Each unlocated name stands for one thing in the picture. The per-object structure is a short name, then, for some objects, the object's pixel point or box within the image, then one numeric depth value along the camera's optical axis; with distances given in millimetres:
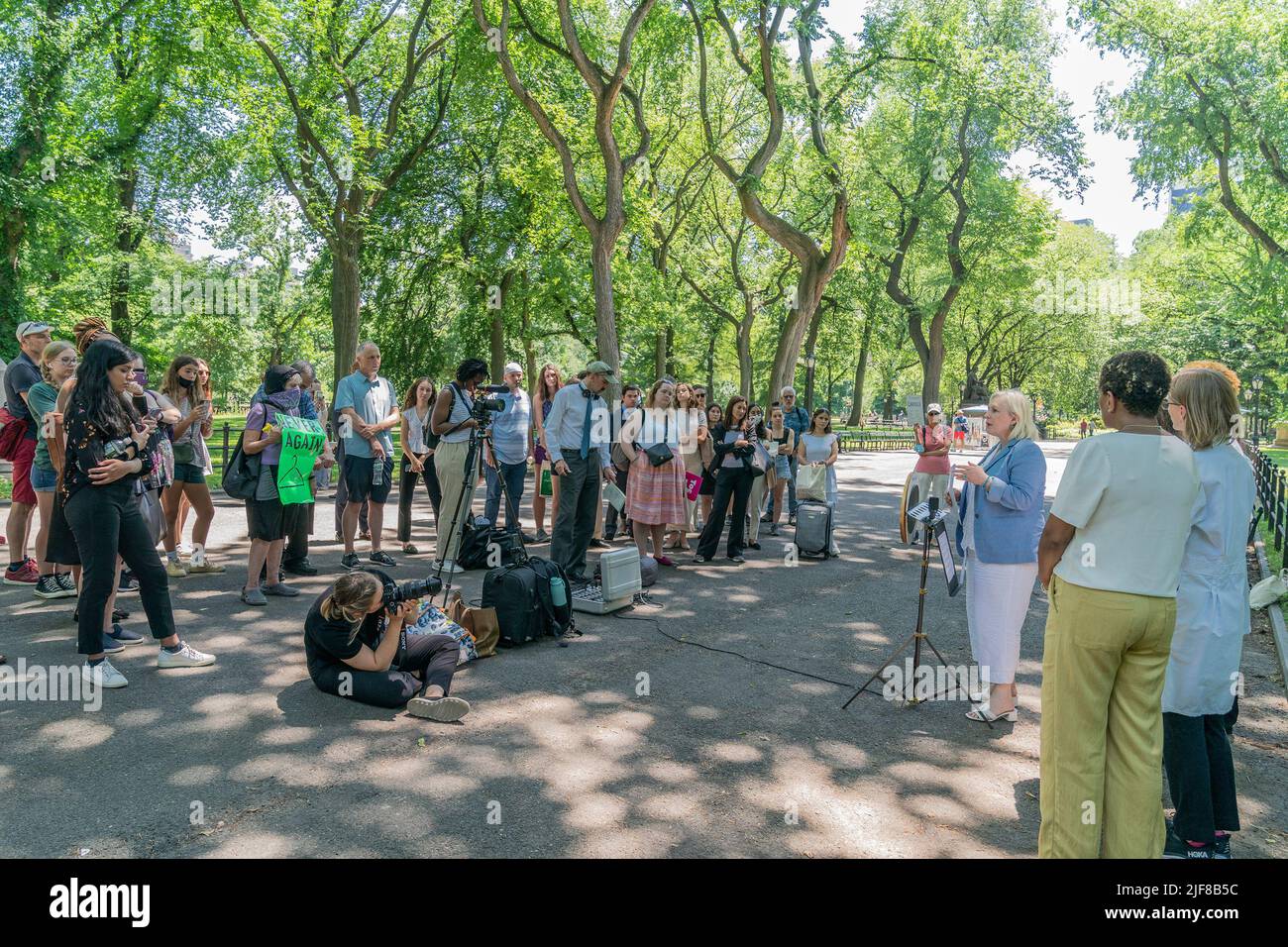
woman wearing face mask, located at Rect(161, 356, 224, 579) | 7914
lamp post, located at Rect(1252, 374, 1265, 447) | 28147
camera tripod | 7589
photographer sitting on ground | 4977
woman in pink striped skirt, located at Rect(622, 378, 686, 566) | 9461
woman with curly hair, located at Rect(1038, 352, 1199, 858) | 3225
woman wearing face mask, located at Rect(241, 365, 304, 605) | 7191
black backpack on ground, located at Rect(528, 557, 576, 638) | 6750
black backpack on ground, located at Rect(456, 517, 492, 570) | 8039
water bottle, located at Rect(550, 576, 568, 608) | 6754
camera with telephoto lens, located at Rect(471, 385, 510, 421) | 7660
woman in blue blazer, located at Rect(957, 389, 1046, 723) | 4922
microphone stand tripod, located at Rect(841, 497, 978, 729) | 5355
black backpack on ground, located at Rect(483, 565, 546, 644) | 6555
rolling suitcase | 10773
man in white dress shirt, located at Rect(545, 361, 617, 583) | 8297
